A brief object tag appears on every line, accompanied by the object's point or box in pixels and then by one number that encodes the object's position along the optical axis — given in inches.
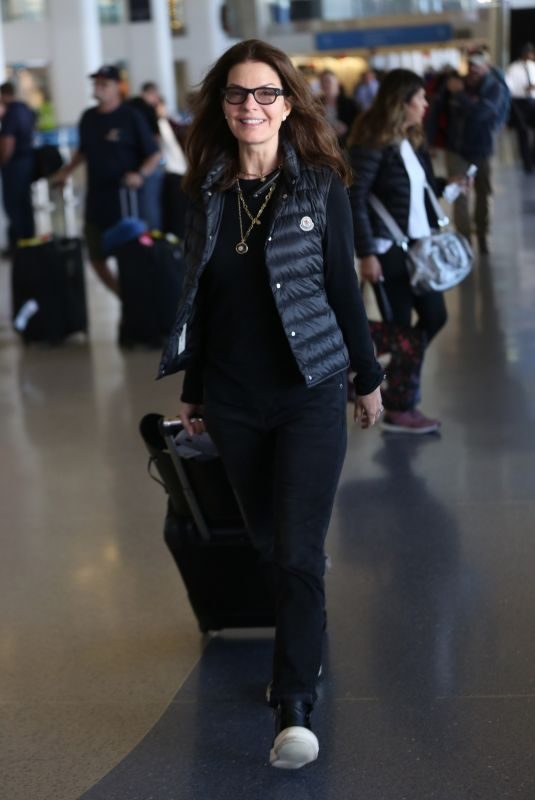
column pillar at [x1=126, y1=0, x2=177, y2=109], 1768.0
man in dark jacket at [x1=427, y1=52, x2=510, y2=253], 499.2
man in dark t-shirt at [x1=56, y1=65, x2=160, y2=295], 378.6
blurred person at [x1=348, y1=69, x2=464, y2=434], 243.8
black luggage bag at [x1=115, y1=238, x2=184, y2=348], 360.2
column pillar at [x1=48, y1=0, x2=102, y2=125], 1413.6
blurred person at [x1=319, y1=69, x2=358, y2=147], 646.0
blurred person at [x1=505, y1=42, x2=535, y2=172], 855.7
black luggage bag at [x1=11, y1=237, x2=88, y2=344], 376.5
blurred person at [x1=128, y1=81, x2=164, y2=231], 464.8
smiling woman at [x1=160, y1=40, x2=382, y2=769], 128.1
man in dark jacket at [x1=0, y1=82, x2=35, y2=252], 571.5
